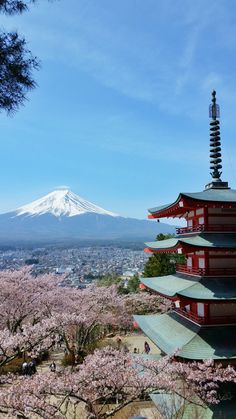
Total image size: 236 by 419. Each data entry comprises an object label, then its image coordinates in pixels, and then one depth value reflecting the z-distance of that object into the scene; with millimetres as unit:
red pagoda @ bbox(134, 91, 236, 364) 11023
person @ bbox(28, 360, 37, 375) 17509
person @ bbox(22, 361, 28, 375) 17097
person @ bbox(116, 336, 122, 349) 24606
